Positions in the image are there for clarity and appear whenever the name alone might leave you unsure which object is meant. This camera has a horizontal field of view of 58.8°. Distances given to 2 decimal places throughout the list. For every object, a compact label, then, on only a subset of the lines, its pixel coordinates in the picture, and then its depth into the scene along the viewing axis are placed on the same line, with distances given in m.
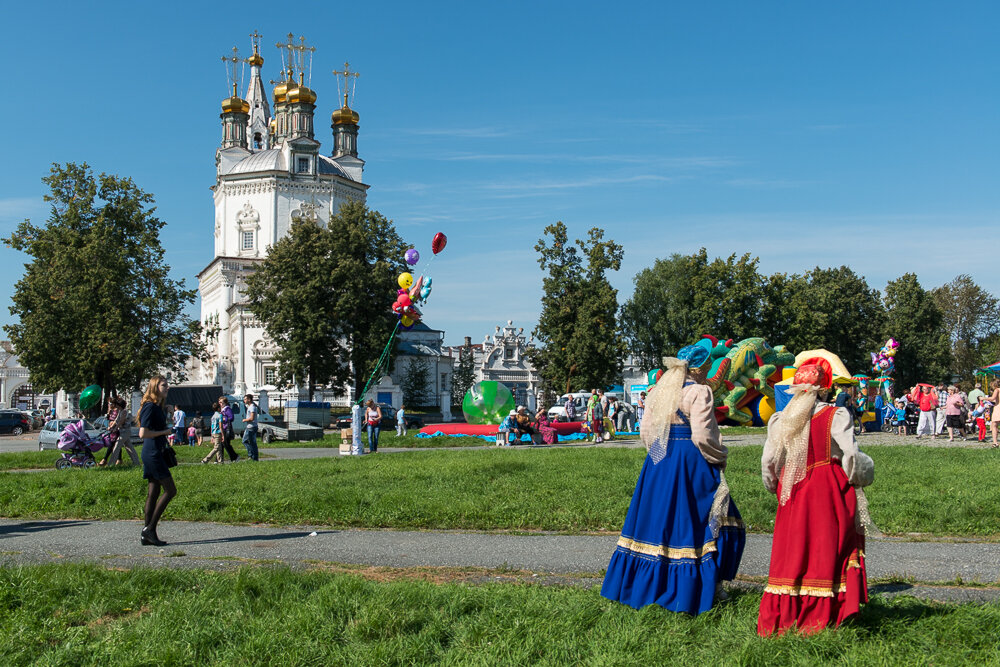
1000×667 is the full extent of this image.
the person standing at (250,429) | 21.33
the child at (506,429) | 29.11
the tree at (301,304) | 47.46
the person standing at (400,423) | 32.59
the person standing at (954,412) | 25.47
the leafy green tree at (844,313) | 63.28
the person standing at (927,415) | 28.06
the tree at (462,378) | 90.19
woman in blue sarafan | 5.87
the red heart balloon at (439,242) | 28.11
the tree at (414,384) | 73.56
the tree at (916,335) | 69.06
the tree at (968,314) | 79.31
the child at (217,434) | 20.47
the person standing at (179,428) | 29.09
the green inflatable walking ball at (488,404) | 34.84
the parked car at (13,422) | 48.00
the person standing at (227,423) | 20.39
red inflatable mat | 31.66
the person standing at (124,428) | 17.81
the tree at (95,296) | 40.81
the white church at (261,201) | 69.56
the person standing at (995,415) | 22.08
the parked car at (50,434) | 28.36
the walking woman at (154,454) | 9.14
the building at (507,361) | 99.88
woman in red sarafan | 5.33
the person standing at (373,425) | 25.44
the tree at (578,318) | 55.34
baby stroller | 18.86
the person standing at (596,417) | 28.97
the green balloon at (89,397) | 26.79
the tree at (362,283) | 48.28
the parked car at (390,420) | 46.24
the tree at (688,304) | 58.53
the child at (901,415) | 30.66
